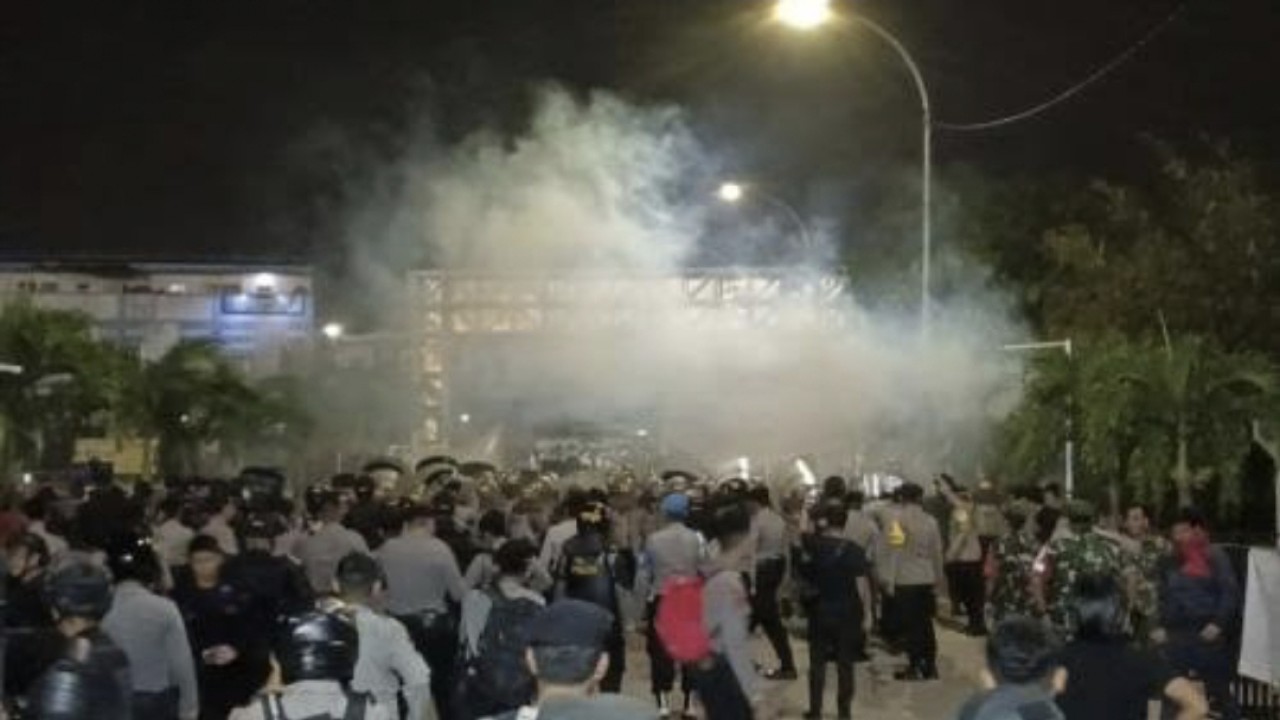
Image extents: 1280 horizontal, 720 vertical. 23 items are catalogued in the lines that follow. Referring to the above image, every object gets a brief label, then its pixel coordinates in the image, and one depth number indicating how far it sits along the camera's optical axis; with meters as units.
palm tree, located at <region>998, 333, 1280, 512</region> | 20.23
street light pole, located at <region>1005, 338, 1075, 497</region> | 20.89
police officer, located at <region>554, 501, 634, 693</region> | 12.12
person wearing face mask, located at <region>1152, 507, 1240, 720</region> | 10.23
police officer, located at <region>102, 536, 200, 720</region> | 7.93
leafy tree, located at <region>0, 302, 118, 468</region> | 39.72
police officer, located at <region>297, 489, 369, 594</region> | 12.17
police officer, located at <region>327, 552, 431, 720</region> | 7.22
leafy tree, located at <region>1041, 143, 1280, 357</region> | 25.75
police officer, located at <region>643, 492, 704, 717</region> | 11.78
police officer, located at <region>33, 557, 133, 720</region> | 6.06
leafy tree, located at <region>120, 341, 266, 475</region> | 42.41
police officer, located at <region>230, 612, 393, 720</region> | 5.27
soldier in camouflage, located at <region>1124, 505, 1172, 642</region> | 11.40
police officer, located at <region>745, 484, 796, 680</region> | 15.59
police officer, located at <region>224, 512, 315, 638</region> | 9.19
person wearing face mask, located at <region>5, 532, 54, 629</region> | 9.02
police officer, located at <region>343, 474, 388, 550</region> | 13.53
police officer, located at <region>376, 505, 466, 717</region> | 11.10
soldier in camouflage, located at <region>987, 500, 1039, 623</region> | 12.59
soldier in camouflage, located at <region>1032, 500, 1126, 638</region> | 6.93
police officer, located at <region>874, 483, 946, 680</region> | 15.96
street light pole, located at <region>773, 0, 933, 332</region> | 21.94
